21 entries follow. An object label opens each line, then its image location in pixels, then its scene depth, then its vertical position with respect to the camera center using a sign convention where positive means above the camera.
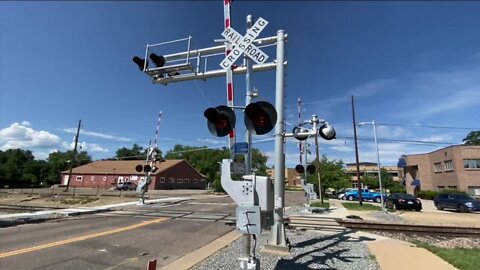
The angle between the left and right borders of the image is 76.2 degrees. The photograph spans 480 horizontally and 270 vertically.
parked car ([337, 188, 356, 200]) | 43.58 +0.32
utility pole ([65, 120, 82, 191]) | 42.89 +8.74
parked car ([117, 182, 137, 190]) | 52.29 +1.28
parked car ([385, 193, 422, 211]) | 25.05 -0.18
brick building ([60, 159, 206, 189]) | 59.31 +3.70
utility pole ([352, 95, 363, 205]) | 31.28 +6.62
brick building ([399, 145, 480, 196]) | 37.31 +4.28
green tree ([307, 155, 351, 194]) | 41.84 +2.80
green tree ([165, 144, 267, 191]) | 77.75 +9.13
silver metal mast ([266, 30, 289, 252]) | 8.48 +1.12
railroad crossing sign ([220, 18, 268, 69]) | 4.80 +2.33
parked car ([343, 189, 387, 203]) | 39.37 +0.47
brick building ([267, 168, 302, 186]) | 131.12 +8.36
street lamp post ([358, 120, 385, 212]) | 25.90 +5.04
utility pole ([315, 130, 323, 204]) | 19.77 +3.20
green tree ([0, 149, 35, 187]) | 60.69 +4.57
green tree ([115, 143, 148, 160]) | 116.75 +15.95
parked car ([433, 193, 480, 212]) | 24.86 -0.08
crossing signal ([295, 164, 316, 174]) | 19.59 +1.82
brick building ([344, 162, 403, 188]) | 101.85 +11.06
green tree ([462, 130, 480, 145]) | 104.26 +22.30
